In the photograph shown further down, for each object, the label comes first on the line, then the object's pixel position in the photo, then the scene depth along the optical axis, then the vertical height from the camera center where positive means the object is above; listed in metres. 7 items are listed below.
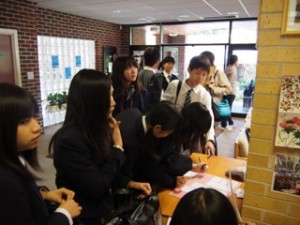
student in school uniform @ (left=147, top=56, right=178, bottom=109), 2.91 -0.30
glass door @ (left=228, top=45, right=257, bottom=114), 6.40 -0.40
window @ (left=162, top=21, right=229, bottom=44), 6.49 +0.72
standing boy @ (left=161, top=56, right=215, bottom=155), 2.31 -0.26
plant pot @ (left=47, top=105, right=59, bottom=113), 5.24 -1.00
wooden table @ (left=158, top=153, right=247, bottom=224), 1.36 -0.77
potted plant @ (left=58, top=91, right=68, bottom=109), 5.40 -0.83
